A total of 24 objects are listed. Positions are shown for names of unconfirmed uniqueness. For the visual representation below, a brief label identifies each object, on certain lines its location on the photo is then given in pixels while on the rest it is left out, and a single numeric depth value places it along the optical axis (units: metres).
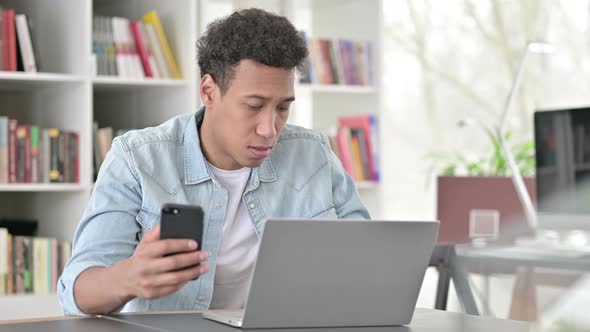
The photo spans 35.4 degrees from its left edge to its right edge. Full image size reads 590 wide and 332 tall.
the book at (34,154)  3.34
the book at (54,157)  3.37
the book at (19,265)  3.29
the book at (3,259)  3.25
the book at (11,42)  3.29
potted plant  3.94
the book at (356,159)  3.94
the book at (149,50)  3.53
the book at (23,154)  3.31
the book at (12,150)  3.29
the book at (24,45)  3.32
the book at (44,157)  3.37
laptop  1.29
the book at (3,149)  3.26
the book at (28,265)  3.31
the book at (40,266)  3.32
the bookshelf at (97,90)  3.34
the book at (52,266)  3.33
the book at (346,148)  3.92
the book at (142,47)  3.52
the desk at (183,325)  1.33
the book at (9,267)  3.28
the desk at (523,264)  3.09
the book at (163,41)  3.54
